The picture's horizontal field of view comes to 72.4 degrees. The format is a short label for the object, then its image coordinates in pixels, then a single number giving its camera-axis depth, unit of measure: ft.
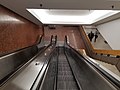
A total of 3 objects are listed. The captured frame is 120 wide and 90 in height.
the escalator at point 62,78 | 3.69
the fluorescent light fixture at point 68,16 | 12.49
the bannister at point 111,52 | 11.16
